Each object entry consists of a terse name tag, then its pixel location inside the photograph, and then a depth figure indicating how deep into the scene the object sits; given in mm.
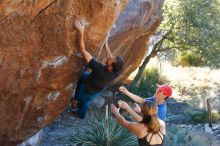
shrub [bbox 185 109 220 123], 15586
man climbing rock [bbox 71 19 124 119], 6988
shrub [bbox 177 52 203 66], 23688
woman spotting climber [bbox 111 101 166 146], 6051
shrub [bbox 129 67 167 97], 17123
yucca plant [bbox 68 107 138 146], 10969
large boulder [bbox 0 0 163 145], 6225
